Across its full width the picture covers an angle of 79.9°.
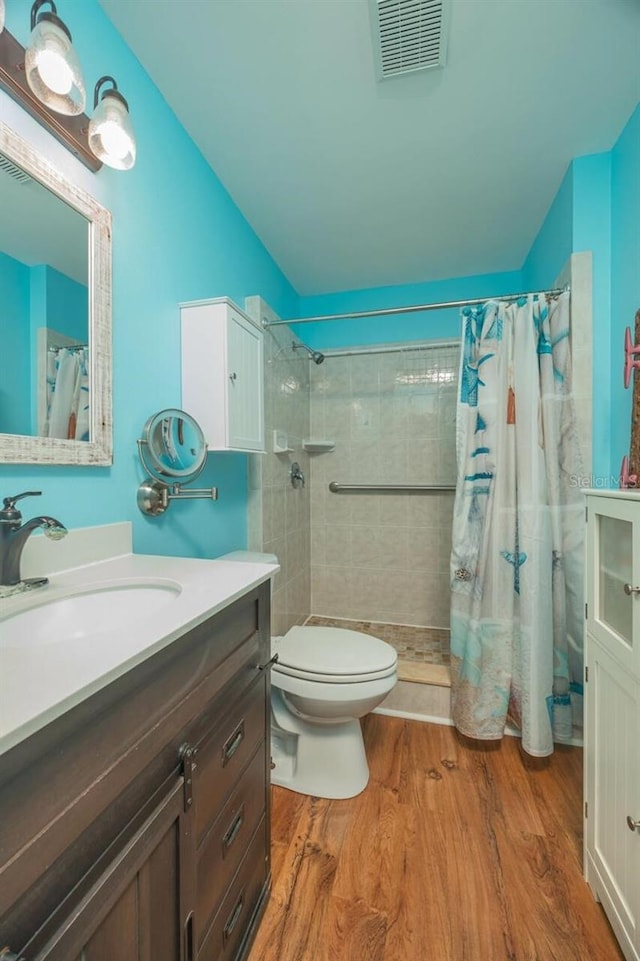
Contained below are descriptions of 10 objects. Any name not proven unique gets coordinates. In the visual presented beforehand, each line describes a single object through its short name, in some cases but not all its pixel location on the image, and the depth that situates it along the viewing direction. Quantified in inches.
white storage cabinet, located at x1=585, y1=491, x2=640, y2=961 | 33.2
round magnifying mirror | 44.9
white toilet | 52.6
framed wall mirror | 31.3
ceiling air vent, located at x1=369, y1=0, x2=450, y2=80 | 39.9
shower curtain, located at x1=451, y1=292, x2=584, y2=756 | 60.1
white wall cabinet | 51.1
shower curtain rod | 63.3
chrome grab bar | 94.5
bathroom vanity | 15.4
